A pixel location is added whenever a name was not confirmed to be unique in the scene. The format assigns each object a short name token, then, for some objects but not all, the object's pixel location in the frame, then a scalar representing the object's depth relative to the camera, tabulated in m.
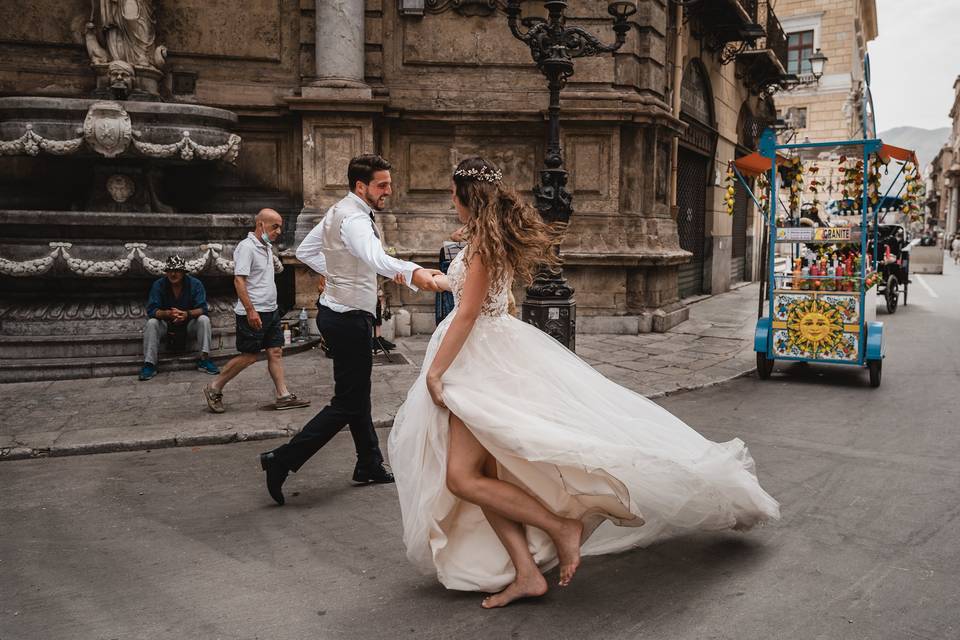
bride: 3.29
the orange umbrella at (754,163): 9.97
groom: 4.62
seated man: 8.36
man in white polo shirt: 6.70
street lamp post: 8.28
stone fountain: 8.45
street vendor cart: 8.37
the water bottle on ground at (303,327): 10.27
